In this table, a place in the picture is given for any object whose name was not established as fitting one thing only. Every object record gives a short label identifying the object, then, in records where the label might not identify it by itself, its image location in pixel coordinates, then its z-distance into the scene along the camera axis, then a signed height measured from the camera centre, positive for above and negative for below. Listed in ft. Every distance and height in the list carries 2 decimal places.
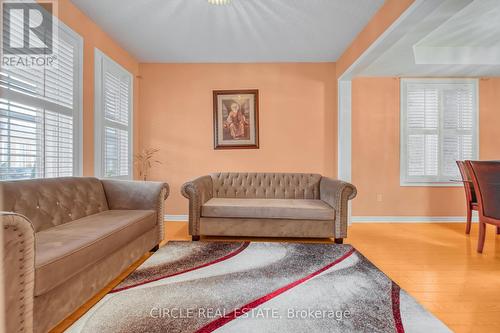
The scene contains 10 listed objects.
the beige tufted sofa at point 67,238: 3.91 -1.63
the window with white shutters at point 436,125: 13.87 +2.37
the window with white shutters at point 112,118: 10.60 +2.23
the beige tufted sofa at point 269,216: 9.79 -1.96
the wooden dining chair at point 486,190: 8.47 -0.79
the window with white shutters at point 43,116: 6.81 +1.55
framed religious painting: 13.88 +2.65
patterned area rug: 4.75 -2.98
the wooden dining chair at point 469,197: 11.27 -1.36
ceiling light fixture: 7.93 +5.30
